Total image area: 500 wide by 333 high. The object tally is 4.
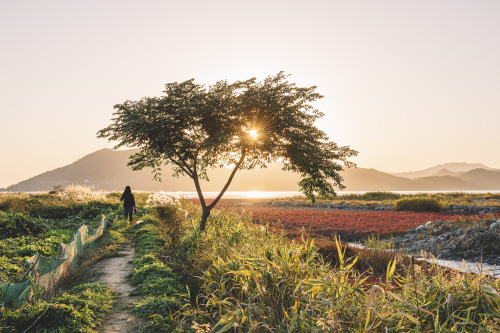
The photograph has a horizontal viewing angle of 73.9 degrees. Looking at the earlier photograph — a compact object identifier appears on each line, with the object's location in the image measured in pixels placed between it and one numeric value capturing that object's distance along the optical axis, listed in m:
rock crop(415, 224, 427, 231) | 18.69
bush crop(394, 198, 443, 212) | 31.06
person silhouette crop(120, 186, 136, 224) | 18.41
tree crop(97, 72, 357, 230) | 11.09
